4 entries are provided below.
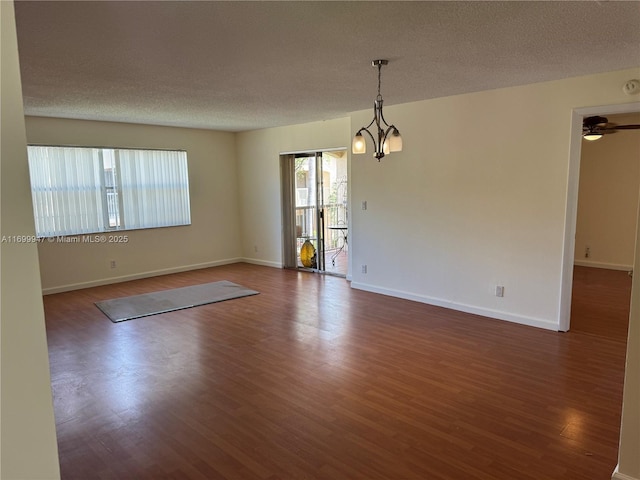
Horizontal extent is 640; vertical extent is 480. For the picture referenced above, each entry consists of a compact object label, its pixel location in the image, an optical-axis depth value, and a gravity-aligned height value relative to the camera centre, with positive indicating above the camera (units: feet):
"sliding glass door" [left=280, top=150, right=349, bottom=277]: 23.38 -0.59
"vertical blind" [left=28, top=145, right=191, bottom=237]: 18.89 +0.49
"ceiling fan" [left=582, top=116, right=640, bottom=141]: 16.81 +2.75
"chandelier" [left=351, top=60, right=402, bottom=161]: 11.39 +1.46
